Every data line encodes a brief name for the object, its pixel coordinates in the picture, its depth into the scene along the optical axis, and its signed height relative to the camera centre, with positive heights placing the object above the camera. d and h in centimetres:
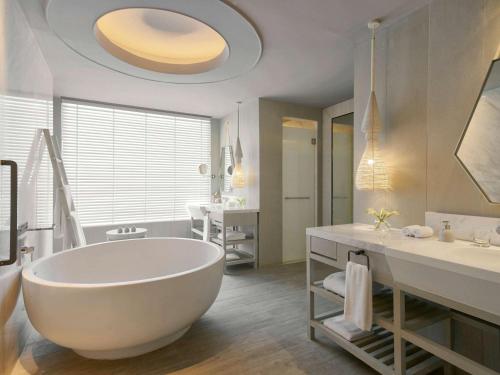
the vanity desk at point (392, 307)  127 -75
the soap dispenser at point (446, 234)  151 -27
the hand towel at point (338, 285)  181 -69
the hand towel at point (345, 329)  178 -98
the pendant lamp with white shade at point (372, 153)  198 +25
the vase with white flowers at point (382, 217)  189 -22
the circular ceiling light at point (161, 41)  225 +140
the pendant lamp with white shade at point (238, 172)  399 +22
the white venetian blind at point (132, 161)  395 +42
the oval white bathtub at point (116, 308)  157 -75
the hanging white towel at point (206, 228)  383 -59
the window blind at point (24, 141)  158 +31
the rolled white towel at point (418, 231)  159 -27
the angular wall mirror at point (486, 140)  146 +26
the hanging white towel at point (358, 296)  154 -65
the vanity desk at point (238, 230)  360 -65
